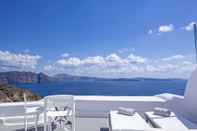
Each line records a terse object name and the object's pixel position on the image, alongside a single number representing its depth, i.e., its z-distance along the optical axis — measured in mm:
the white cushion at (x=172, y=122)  1793
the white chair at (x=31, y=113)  2112
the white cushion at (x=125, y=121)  1681
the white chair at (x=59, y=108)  2023
